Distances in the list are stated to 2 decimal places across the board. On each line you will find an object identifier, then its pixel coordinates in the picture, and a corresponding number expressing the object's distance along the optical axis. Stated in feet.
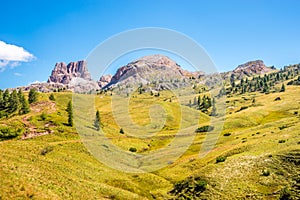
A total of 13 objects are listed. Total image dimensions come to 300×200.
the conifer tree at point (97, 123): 371.62
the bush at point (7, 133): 251.29
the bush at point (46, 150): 194.23
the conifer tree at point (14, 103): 427.58
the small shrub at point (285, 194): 126.95
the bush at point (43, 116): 333.52
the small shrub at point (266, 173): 153.89
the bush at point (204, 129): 424.70
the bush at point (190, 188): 152.72
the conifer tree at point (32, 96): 488.56
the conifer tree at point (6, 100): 458.66
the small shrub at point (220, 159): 191.90
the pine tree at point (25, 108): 372.79
